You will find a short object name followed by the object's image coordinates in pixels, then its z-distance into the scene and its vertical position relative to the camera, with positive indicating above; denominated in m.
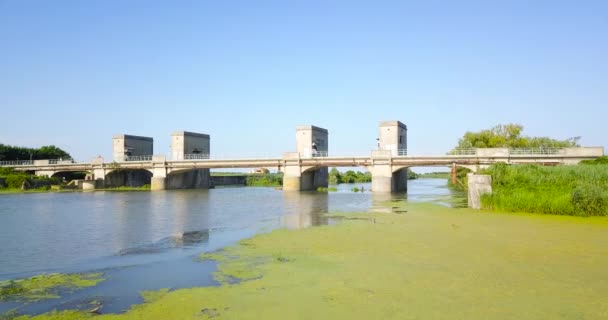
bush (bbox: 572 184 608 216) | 21.38 -1.59
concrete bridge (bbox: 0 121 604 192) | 50.75 +1.18
